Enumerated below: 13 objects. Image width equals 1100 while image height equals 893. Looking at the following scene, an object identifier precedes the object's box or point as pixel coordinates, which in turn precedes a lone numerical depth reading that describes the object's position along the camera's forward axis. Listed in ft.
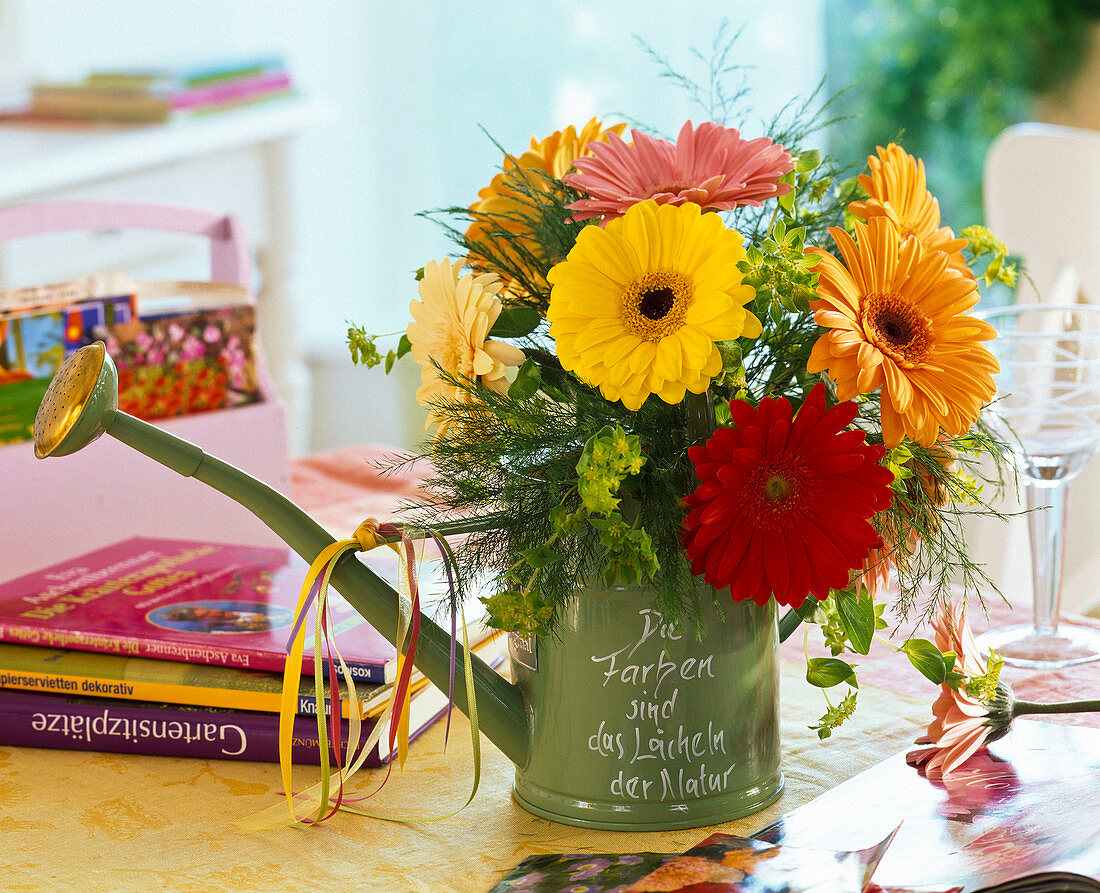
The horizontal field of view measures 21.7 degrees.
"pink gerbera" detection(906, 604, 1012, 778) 4.93
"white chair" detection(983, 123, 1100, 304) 9.18
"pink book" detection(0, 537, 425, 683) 5.22
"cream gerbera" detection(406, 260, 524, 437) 4.67
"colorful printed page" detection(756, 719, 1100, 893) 4.46
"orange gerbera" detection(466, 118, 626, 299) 4.85
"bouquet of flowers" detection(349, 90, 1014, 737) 4.51
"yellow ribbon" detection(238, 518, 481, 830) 4.78
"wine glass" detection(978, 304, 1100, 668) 5.42
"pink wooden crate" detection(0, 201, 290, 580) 5.97
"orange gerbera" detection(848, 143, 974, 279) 4.76
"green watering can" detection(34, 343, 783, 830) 4.74
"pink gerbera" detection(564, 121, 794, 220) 4.57
